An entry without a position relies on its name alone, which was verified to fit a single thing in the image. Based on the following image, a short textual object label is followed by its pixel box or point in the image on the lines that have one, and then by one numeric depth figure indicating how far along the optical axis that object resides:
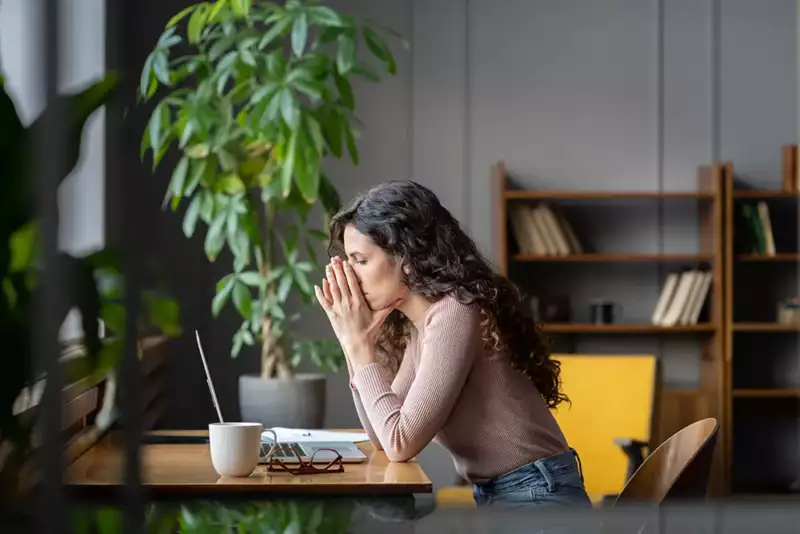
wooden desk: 3.55
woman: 3.91
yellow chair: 5.28
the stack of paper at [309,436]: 4.16
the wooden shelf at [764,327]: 7.12
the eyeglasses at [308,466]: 3.72
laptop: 3.88
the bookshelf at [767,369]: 7.49
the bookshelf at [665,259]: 7.11
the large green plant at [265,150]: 5.57
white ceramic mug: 3.67
